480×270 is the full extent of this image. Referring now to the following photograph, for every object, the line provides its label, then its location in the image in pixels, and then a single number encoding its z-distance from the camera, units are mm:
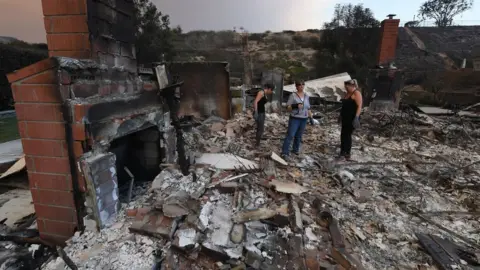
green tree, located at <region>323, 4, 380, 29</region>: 17891
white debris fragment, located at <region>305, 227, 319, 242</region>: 2547
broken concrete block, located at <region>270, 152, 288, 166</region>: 4596
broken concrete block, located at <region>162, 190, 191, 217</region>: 2463
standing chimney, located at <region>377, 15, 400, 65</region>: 10688
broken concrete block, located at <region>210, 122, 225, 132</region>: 6612
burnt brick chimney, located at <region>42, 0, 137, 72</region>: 2246
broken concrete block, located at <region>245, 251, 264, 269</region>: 2104
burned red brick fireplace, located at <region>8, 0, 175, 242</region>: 2164
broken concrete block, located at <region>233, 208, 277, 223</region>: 2654
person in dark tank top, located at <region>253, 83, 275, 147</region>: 5547
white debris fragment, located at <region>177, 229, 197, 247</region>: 2166
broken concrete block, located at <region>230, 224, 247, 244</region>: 2367
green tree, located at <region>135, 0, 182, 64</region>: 16500
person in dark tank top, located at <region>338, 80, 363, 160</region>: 4902
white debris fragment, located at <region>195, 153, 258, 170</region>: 3972
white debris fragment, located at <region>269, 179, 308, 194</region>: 3368
